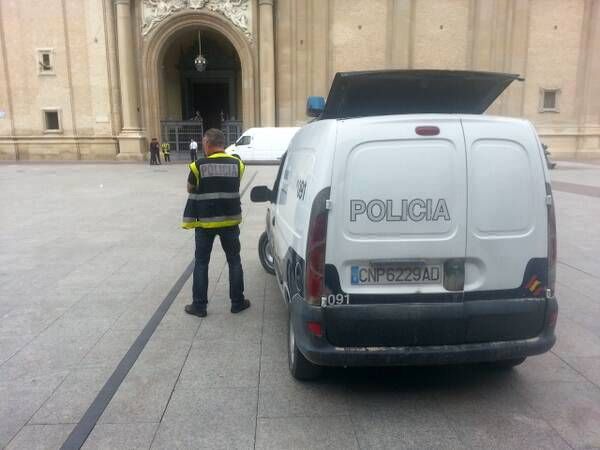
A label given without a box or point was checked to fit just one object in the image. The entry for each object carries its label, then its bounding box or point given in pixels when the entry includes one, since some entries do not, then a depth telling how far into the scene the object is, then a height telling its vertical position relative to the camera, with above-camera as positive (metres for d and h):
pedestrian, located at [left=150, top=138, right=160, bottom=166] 26.55 -1.00
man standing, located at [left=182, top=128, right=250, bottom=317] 4.62 -0.74
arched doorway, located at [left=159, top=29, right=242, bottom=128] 33.97 +3.95
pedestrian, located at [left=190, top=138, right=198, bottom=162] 27.34 -1.04
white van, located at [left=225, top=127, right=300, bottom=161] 27.41 -0.71
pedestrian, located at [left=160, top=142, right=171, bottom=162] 29.20 -1.14
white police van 3.04 -0.71
